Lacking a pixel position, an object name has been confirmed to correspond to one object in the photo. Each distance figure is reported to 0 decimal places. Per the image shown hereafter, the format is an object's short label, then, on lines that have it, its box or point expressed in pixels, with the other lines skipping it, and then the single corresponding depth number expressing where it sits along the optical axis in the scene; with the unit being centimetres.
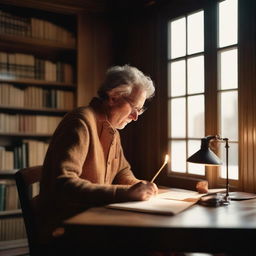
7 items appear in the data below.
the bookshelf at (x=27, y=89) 303
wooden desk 105
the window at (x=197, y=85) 231
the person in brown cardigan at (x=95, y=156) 132
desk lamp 143
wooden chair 137
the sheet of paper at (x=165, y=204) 122
